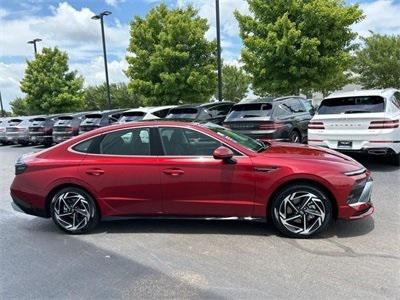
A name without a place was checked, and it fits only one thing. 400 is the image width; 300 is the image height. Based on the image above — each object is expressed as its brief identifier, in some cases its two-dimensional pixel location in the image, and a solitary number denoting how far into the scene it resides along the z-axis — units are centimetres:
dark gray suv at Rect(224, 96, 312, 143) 1024
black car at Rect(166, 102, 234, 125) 1257
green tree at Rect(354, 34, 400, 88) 3256
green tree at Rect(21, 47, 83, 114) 3062
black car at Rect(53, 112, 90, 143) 1756
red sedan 492
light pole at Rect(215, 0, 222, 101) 1671
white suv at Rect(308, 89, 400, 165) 821
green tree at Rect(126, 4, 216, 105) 2006
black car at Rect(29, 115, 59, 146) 1919
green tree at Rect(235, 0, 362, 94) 1509
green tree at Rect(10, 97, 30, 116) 6469
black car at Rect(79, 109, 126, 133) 1636
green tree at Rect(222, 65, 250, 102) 4862
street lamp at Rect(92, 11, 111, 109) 2443
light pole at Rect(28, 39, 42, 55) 3146
